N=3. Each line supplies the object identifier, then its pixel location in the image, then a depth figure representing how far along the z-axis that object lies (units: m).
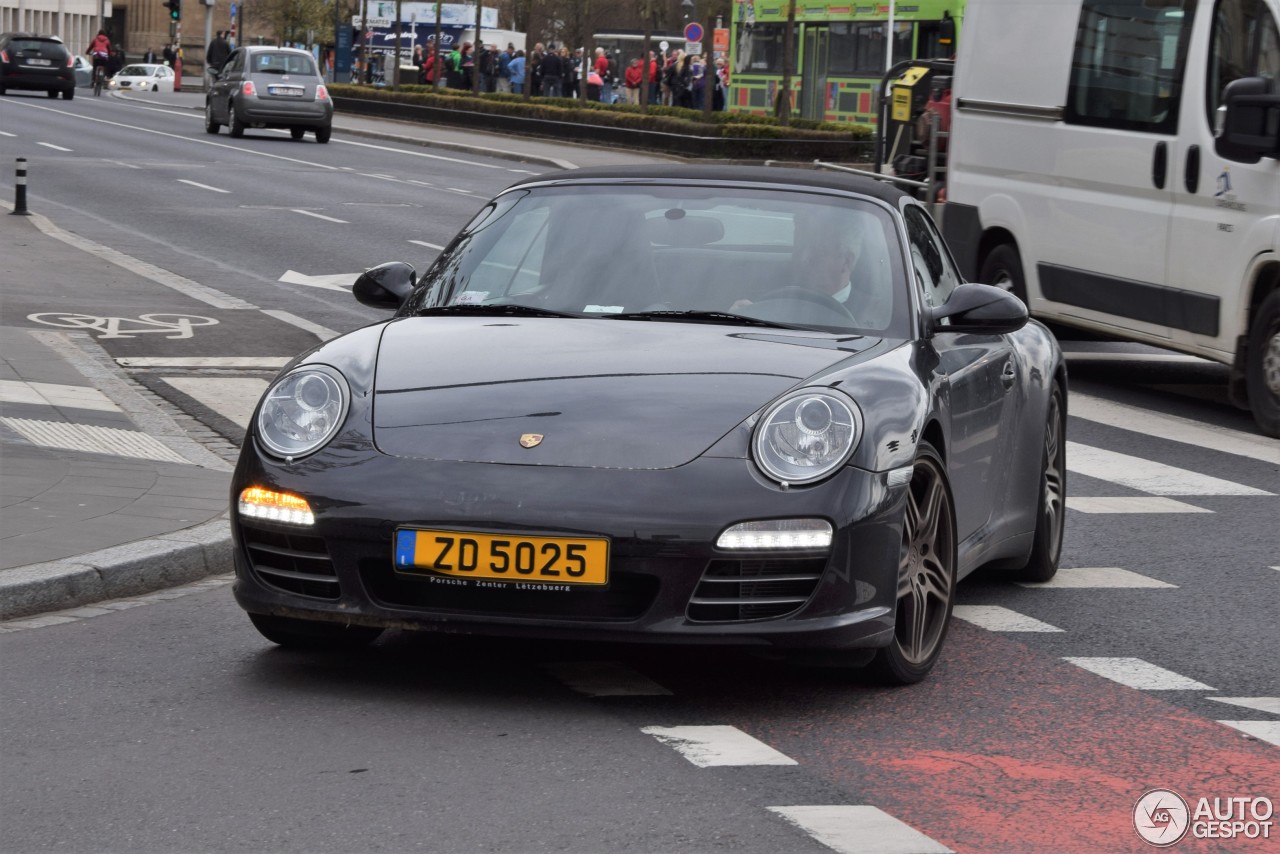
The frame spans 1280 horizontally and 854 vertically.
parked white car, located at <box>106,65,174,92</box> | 79.88
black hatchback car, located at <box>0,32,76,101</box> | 57.16
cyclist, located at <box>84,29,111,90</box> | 68.62
